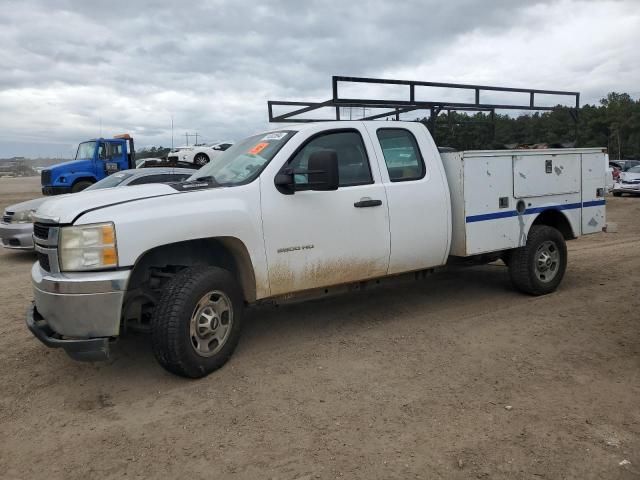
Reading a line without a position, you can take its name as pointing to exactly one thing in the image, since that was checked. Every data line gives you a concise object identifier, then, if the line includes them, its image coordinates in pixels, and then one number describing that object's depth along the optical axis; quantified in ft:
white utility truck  12.10
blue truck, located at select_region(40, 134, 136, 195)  54.85
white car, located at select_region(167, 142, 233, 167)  75.46
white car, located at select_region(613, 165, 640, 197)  69.72
